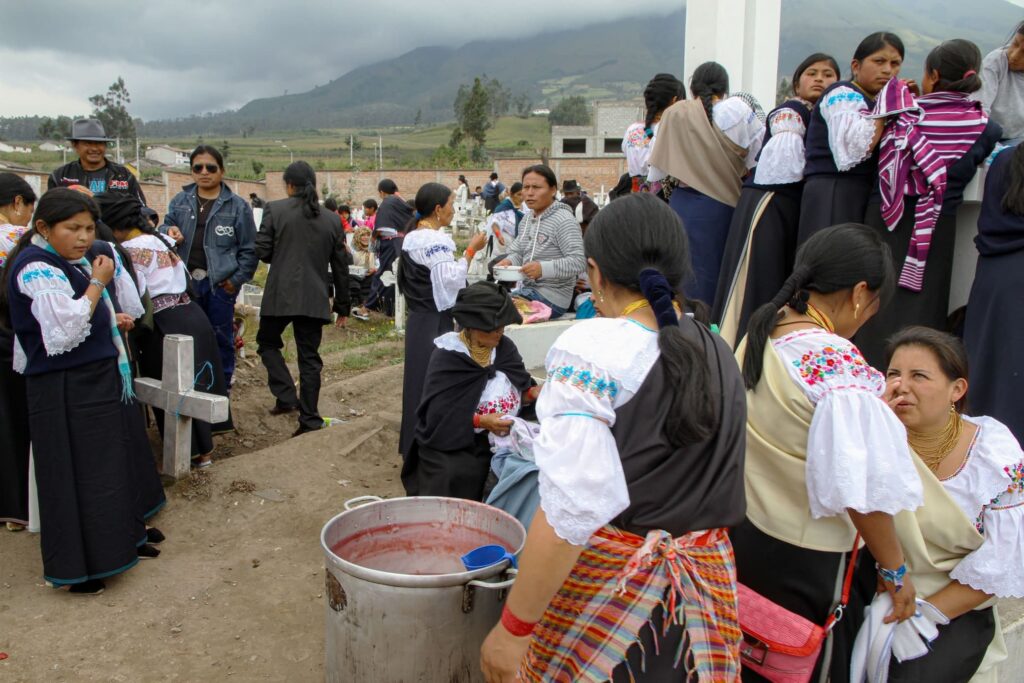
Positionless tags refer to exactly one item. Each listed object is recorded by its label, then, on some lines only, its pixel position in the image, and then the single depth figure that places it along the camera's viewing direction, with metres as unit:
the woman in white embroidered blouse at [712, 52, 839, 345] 4.21
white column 6.40
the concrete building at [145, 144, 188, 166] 69.54
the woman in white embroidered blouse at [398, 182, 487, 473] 5.06
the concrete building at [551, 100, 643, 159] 51.00
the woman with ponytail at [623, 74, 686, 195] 5.00
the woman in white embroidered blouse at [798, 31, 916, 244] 3.82
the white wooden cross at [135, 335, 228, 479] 4.75
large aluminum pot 2.30
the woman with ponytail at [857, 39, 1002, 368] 3.68
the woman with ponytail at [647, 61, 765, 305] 4.52
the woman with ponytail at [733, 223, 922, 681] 1.90
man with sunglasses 6.19
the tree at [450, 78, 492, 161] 65.12
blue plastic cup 2.47
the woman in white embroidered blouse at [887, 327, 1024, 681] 2.29
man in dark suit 6.34
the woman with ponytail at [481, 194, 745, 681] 1.60
